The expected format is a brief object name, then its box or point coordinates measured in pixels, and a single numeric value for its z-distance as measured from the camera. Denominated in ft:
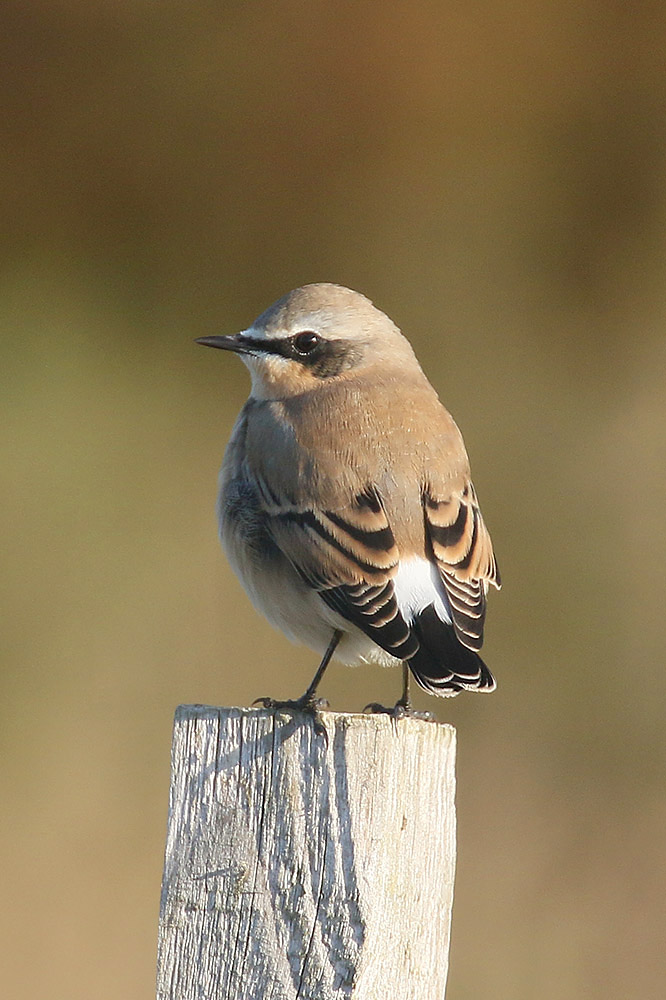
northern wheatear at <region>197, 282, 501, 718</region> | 23.03
